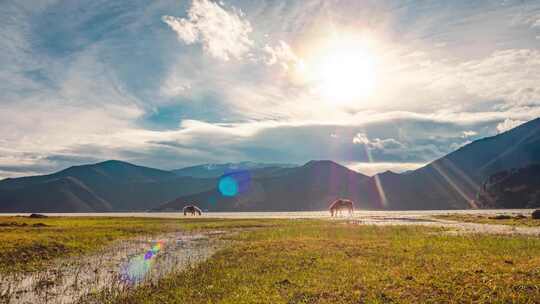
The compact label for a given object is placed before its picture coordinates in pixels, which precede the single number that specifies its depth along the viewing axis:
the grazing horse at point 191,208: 143.01
